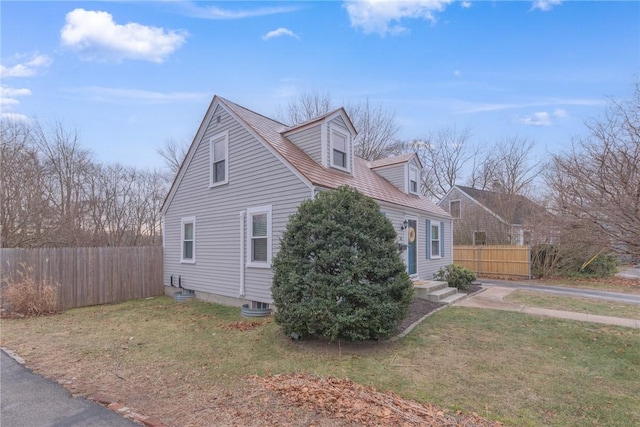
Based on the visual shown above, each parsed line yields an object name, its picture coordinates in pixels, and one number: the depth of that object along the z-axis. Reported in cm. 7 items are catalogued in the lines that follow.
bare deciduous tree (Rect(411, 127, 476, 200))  3025
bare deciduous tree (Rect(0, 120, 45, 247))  1402
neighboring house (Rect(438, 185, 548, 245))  2072
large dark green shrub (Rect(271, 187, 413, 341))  575
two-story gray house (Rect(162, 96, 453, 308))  889
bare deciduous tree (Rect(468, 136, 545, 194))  2341
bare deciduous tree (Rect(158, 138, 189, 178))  2542
